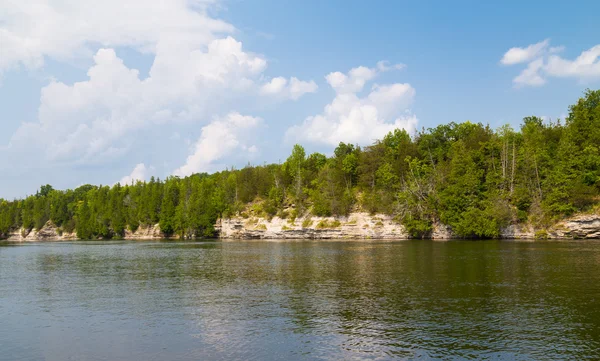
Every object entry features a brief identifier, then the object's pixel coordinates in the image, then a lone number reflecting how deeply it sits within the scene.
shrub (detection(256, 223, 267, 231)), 132.50
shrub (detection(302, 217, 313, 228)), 124.44
